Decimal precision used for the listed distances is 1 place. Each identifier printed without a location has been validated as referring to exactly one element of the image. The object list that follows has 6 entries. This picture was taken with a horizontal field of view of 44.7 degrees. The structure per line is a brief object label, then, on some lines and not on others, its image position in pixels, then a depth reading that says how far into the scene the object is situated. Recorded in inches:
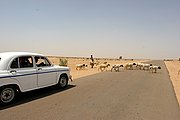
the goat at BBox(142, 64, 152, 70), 1156.0
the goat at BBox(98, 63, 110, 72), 1109.9
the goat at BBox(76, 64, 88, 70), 1190.0
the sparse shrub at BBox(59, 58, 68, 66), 1289.6
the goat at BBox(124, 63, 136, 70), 1213.8
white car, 327.0
